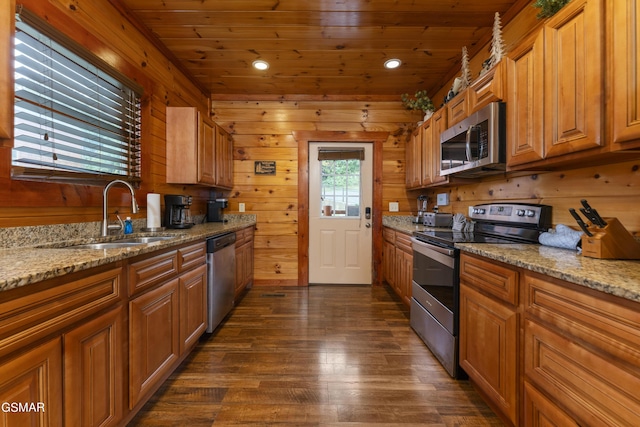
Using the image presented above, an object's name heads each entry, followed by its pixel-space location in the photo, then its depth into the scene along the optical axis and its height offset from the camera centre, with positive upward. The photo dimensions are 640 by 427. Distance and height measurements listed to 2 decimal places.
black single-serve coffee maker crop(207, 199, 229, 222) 3.45 +0.04
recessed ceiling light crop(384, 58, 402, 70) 2.89 +1.59
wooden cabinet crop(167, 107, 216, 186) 2.71 +0.66
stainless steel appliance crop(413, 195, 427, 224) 3.57 +0.03
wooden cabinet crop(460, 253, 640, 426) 0.81 -0.52
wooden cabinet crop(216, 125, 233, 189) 3.20 +0.66
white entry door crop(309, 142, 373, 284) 3.82 -0.03
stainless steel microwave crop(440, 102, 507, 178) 1.77 +0.49
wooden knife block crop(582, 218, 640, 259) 1.17 -0.14
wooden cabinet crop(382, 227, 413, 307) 2.71 -0.56
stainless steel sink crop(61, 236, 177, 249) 1.63 -0.20
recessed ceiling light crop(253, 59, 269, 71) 2.97 +1.62
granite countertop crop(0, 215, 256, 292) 0.83 -0.18
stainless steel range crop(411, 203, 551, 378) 1.77 -0.37
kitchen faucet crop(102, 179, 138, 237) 1.74 +0.02
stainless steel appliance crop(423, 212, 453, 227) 2.81 -0.08
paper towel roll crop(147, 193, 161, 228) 2.26 +0.01
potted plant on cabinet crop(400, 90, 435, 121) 3.30 +1.36
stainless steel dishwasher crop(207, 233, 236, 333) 2.26 -0.58
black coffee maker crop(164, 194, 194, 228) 2.52 +0.02
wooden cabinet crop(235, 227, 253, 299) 3.04 -0.57
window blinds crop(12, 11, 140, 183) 1.40 +0.60
